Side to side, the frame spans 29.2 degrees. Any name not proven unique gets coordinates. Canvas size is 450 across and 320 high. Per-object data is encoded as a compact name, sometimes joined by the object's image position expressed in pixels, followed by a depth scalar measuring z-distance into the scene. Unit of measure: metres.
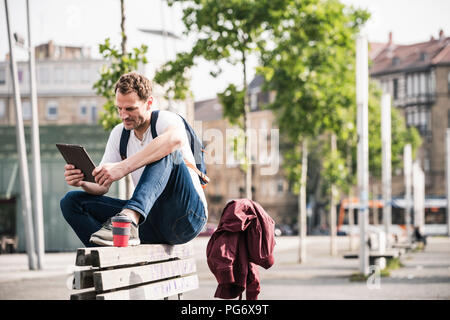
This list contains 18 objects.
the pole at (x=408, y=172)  40.25
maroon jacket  5.98
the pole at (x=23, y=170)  23.58
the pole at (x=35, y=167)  24.09
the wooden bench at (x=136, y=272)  4.40
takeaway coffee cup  4.65
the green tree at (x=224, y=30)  20.14
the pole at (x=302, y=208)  28.19
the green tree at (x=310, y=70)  22.30
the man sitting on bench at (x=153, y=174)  5.04
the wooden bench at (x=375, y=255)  20.48
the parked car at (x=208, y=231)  68.00
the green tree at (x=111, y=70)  15.33
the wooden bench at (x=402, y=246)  26.79
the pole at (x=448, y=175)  59.52
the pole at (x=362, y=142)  19.22
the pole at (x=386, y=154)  28.14
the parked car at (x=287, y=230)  87.24
